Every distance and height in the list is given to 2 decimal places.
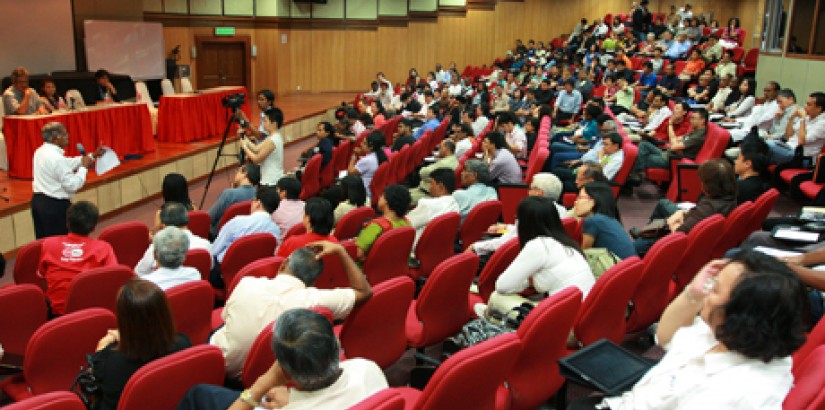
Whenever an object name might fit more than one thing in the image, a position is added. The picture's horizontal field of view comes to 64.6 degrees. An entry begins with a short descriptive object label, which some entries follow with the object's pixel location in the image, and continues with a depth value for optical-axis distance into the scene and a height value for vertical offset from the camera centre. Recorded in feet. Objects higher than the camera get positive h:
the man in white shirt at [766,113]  24.70 -1.49
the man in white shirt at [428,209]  15.33 -3.31
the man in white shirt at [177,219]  13.03 -3.08
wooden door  52.85 +0.10
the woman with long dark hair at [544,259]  10.12 -2.91
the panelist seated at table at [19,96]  27.22 -1.54
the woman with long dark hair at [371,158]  23.62 -3.32
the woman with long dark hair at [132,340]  7.17 -3.03
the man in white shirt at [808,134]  20.93 -1.88
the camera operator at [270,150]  20.81 -2.74
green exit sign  52.70 +2.51
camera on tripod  22.14 -1.29
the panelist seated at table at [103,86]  31.96 -1.27
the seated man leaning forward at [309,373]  6.03 -2.90
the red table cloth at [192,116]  31.14 -2.65
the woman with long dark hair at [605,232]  11.85 -2.89
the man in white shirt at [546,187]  15.51 -2.77
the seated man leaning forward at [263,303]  8.63 -3.11
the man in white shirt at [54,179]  17.30 -3.16
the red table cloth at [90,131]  22.98 -2.70
